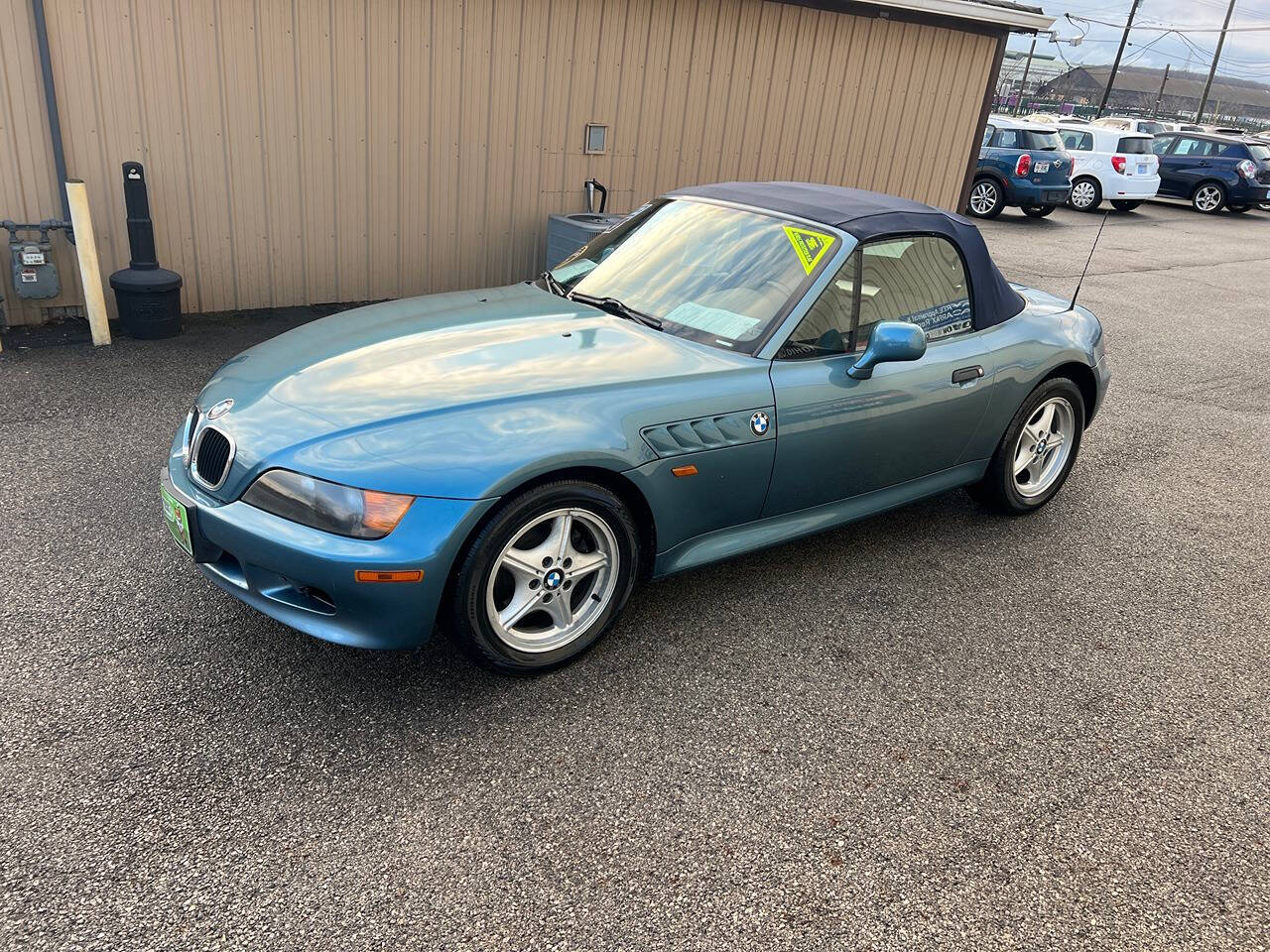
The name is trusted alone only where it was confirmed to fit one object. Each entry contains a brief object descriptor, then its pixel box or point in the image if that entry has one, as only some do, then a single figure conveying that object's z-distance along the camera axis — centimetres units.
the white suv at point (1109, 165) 1873
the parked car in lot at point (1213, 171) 2069
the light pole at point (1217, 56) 4706
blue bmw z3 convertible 281
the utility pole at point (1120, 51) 4491
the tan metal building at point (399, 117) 639
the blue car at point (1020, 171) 1664
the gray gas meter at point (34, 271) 620
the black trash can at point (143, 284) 635
